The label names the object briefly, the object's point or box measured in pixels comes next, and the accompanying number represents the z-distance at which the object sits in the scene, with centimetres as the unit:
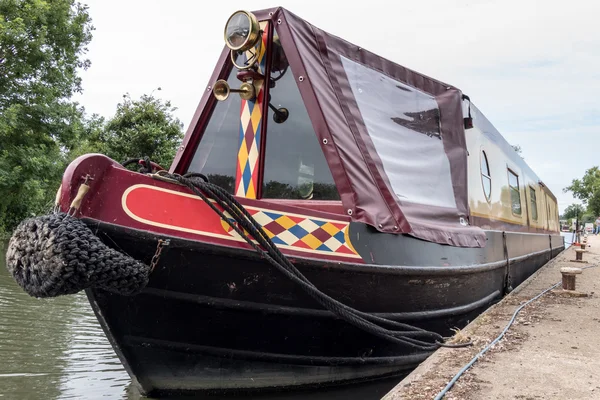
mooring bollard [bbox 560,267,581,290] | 594
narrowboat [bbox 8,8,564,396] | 288
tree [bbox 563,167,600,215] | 6331
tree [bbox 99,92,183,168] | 1511
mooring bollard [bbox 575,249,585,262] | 1166
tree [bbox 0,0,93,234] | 1513
